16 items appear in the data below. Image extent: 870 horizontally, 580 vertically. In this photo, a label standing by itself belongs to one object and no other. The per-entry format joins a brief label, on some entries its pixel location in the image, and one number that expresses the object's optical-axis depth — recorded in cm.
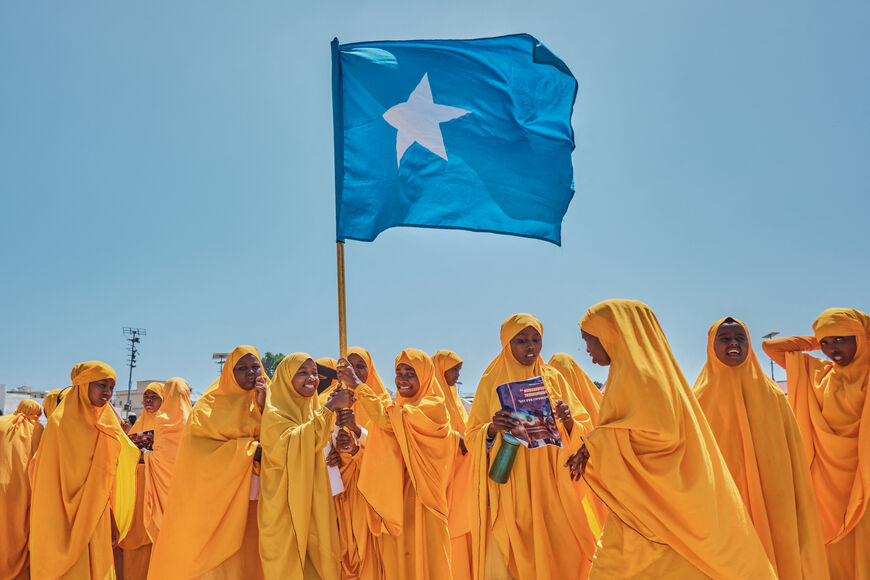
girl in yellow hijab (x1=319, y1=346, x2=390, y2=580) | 605
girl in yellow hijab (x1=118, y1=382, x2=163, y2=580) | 766
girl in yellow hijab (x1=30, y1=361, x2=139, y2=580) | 587
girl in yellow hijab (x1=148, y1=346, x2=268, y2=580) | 530
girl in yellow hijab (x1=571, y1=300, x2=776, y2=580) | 348
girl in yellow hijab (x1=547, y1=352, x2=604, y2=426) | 746
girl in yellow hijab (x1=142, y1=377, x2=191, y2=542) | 765
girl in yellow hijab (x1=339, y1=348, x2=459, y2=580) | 587
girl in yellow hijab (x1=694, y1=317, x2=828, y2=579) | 434
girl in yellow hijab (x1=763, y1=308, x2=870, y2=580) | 512
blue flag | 567
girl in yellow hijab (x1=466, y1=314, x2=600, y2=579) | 514
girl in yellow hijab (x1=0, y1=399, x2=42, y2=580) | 611
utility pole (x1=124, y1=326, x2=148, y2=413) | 4669
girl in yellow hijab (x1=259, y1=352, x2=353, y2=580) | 512
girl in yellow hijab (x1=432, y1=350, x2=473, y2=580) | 623
